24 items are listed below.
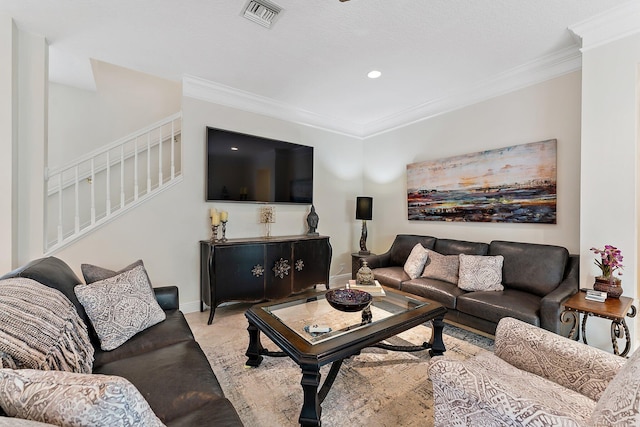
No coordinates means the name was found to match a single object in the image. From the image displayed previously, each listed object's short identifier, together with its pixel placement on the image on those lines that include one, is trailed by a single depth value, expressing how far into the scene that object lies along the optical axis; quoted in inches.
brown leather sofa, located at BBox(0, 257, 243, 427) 41.8
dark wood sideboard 114.5
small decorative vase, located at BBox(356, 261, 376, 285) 96.7
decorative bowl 79.4
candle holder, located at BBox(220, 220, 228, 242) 125.3
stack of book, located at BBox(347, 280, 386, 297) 93.4
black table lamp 167.0
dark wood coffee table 56.8
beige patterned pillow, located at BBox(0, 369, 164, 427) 23.8
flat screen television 129.5
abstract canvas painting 109.4
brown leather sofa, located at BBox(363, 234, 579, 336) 83.1
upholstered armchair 29.4
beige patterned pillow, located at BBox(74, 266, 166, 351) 60.9
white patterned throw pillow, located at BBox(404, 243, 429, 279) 123.6
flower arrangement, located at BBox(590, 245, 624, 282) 80.2
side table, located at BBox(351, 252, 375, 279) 151.0
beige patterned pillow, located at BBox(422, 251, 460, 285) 115.1
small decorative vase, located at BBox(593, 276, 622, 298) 79.1
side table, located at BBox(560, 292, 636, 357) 70.4
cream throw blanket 36.9
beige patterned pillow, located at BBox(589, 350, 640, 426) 26.2
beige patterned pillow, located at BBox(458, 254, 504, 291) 104.5
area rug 62.2
